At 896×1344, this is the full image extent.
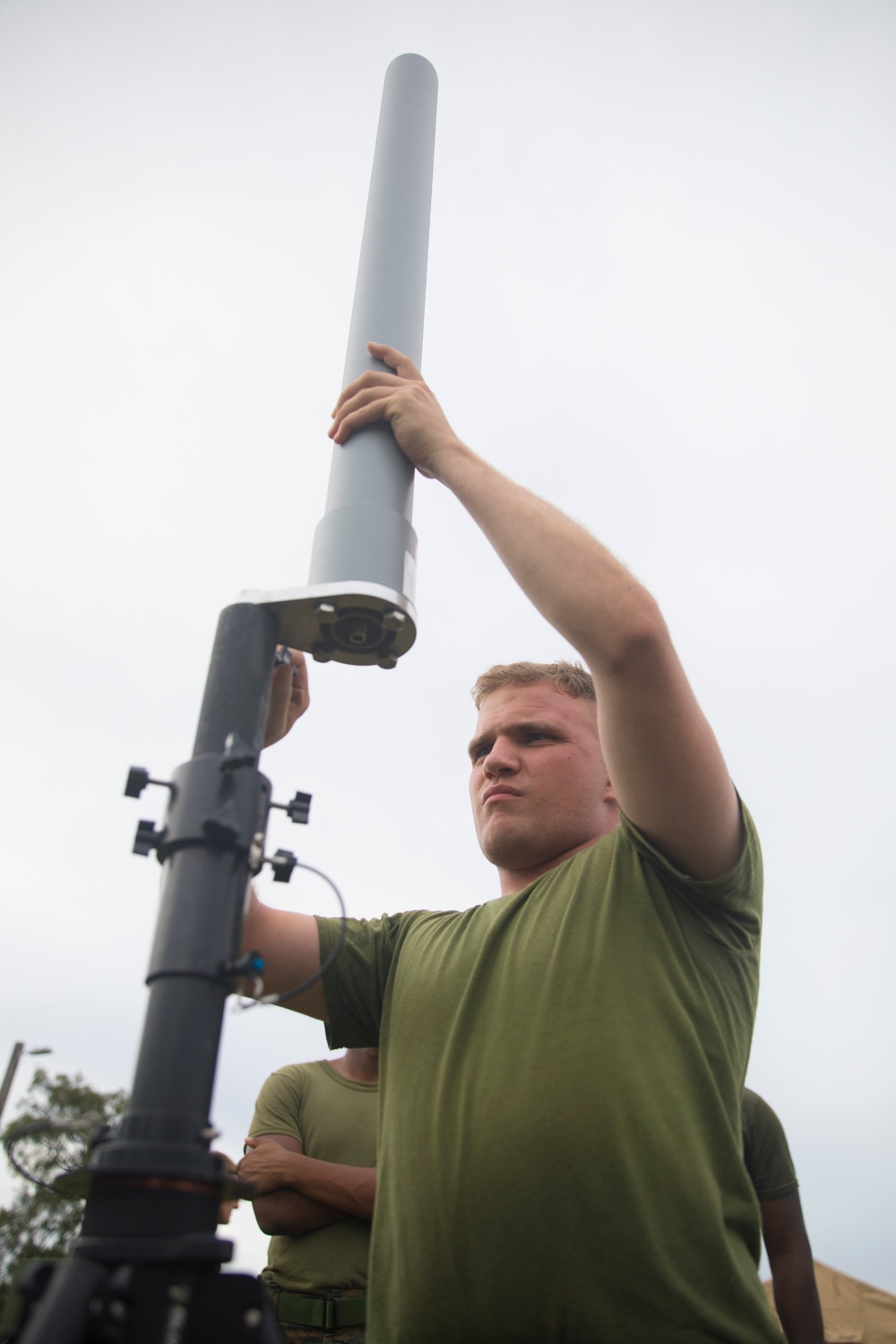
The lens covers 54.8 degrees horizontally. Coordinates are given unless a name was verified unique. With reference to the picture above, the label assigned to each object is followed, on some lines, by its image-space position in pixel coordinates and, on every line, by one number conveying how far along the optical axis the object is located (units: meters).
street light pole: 12.34
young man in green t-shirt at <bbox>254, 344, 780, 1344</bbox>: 1.44
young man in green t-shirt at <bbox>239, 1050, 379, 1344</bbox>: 2.87
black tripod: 0.83
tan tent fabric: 5.29
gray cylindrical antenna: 1.54
